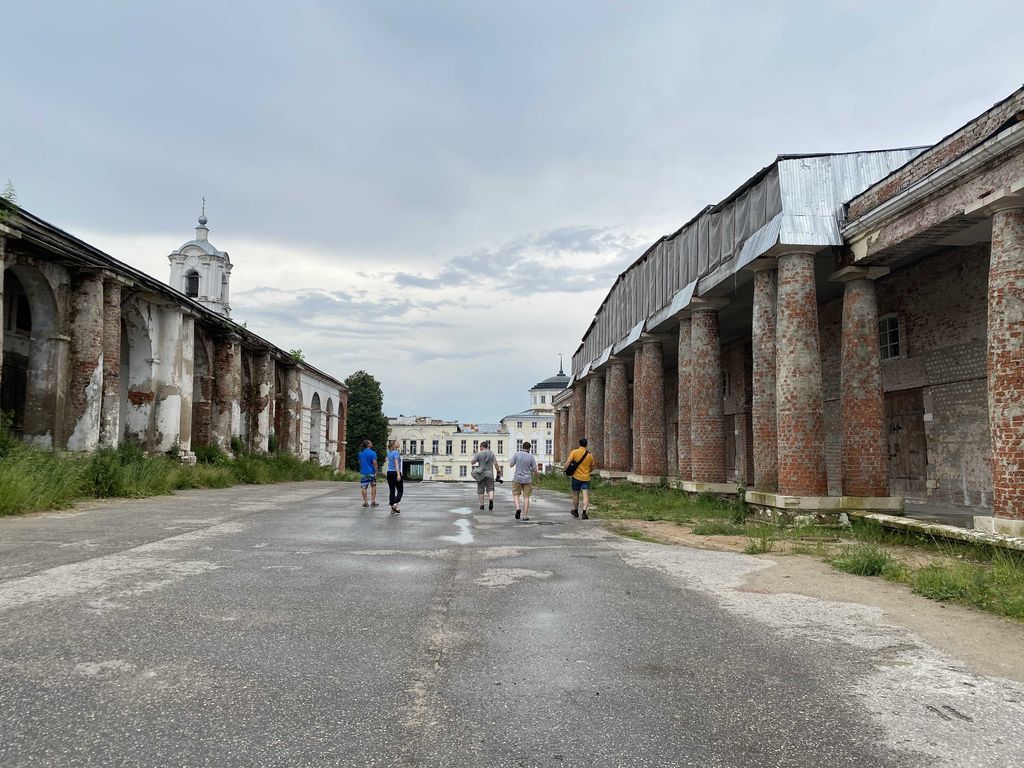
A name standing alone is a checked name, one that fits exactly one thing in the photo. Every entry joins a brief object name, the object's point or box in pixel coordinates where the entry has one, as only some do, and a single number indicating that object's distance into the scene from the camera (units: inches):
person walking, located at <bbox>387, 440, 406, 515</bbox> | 565.8
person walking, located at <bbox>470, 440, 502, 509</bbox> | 621.3
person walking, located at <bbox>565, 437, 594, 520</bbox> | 548.1
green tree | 2492.6
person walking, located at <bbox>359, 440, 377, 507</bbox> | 617.6
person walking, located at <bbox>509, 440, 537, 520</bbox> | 535.7
